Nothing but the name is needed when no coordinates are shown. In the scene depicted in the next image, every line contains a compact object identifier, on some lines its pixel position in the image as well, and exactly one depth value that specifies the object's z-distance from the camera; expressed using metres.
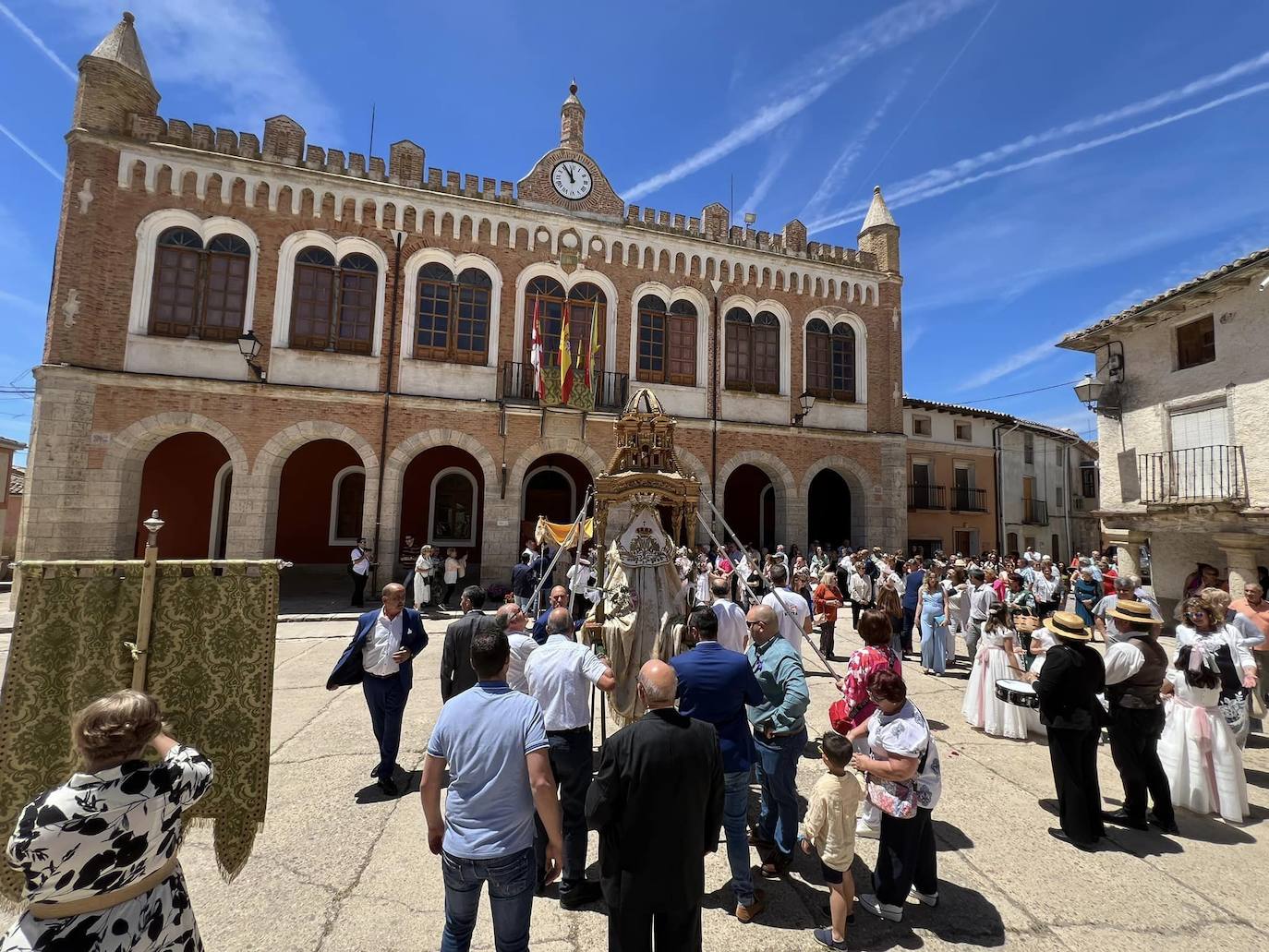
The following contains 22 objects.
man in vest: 4.35
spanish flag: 15.26
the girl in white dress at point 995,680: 6.24
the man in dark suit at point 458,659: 4.48
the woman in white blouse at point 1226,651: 4.77
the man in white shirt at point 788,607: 6.07
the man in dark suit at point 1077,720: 4.09
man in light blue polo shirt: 2.46
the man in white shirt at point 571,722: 3.50
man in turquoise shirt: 3.68
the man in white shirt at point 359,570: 13.37
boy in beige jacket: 3.04
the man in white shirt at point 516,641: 4.40
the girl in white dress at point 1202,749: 4.45
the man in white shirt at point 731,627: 5.85
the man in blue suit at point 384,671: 4.81
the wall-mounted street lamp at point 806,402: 17.66
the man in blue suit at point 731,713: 3.28
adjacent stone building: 11.23
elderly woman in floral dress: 1.82
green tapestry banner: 2.74
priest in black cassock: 2.49
